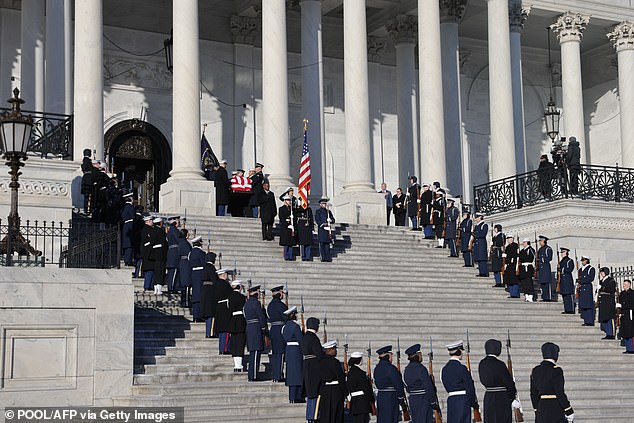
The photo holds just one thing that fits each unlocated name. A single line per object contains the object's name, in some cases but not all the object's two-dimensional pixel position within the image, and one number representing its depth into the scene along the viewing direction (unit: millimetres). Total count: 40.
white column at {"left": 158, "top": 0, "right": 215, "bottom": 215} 28531
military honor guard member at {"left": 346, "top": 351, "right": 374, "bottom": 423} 15562
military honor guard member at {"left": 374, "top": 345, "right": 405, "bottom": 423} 15438
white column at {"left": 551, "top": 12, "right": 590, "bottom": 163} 38781
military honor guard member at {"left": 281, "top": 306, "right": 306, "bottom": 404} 17094
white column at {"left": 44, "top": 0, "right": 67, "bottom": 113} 28438
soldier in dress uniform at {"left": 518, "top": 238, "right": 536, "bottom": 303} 25812
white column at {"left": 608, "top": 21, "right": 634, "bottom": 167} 39281
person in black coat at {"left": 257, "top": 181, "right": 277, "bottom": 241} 26188
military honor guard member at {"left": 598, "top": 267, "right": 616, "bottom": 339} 24141
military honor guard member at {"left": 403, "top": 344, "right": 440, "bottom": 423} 14820
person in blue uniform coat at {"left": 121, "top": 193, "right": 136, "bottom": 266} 22672
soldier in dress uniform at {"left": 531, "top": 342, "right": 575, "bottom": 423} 14070
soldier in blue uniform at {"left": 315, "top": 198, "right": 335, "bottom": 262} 25688
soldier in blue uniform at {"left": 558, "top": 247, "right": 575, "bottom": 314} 25406
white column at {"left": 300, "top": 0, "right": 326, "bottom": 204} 33062
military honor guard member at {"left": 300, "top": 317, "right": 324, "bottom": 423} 15812
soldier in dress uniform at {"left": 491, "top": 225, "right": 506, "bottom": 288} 26641
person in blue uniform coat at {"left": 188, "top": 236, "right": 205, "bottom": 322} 20141
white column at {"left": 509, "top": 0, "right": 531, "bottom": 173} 37938
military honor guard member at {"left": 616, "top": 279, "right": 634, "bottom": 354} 23266
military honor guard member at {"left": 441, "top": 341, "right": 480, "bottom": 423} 14516
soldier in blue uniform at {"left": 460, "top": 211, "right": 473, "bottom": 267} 27406
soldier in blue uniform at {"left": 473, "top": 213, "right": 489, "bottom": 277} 26797
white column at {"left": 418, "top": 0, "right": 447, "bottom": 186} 32969
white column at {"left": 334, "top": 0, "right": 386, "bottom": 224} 31609
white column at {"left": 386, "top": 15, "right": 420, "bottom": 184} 38875
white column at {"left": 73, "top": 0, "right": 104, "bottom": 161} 27391
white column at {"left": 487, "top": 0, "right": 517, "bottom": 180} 35188
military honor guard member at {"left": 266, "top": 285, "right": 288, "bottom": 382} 17953
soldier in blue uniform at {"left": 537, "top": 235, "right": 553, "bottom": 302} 26125
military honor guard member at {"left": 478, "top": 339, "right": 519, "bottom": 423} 14352
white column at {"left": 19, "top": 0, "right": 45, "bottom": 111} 30203
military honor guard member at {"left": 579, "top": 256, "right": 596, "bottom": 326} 24750
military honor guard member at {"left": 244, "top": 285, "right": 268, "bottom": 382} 18016
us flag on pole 29547
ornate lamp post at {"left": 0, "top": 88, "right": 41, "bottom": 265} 17312
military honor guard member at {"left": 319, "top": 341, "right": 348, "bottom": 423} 15766
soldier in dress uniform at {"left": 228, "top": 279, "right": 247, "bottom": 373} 18250
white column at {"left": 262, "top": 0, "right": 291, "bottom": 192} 30547
